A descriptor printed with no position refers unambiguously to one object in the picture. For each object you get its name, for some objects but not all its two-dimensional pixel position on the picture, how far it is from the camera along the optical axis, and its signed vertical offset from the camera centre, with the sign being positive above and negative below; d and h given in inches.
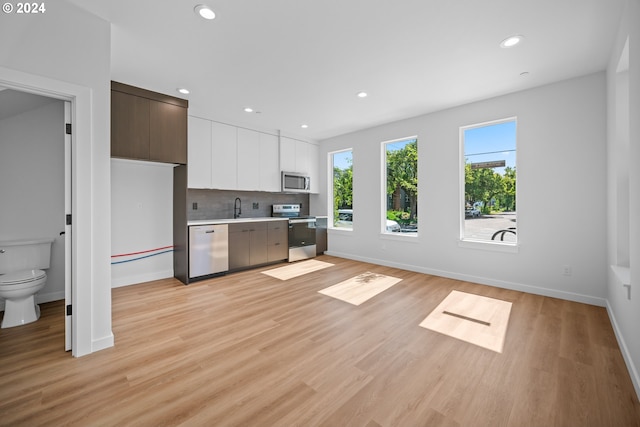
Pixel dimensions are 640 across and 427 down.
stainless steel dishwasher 158.7 -22.4
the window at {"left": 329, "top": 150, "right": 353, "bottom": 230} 230.4 +22.7
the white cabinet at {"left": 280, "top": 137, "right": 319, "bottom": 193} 221.7 +49.3
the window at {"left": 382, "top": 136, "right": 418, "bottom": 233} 188.1 +20.6
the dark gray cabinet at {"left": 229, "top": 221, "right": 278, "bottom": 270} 177.8 -21.7
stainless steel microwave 219.5 +26.8
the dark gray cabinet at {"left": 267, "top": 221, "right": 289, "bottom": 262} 199.9 -21.2
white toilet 100.0 -24.5
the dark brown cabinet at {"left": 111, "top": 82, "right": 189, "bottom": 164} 124.7 +44.9
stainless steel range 215.2 -15.1
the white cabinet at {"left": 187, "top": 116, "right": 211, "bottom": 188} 169.0 +39.7
